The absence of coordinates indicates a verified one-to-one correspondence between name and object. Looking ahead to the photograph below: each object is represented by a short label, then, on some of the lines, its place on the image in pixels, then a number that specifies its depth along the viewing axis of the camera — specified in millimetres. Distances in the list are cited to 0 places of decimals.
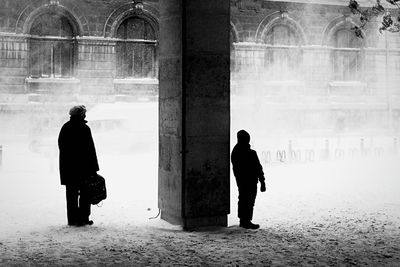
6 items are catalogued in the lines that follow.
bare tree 28612
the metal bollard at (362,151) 19091
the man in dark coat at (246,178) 8250
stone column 8203
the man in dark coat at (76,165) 8312
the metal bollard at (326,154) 18234
